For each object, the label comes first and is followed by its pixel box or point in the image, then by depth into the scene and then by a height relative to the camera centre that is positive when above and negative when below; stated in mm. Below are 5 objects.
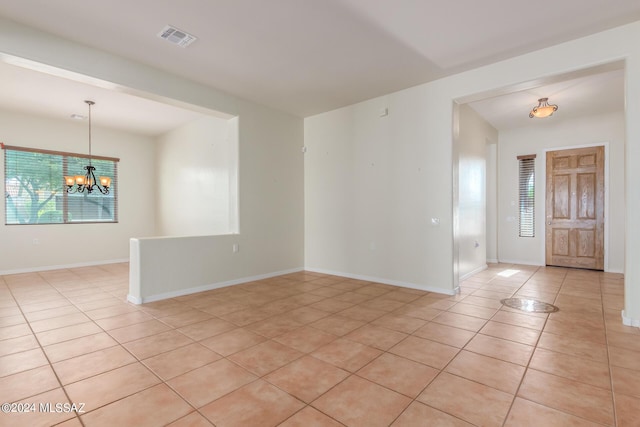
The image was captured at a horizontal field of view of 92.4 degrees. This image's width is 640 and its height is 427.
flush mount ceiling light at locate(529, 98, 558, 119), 4805 +1602
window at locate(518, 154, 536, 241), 6645 +356
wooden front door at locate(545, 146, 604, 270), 5984 +43
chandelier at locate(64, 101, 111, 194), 5396 +532
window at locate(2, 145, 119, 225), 5879 +387
